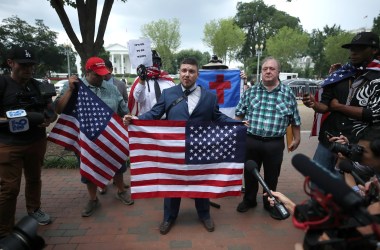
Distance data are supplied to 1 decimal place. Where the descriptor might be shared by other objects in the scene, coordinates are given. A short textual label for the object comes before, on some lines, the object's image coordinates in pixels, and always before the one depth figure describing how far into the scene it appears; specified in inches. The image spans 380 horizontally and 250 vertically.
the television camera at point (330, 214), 43.3
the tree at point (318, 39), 2657.5
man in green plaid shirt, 144.5
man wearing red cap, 146.3
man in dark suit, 134.5
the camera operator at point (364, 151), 79.7
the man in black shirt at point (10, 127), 121.0
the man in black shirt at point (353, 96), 116.0
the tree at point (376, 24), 1702.0
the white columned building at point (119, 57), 3253.0
